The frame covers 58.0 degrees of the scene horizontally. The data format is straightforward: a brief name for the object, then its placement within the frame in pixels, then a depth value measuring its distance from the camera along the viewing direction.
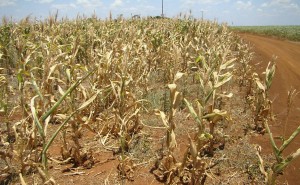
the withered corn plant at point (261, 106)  5.02
